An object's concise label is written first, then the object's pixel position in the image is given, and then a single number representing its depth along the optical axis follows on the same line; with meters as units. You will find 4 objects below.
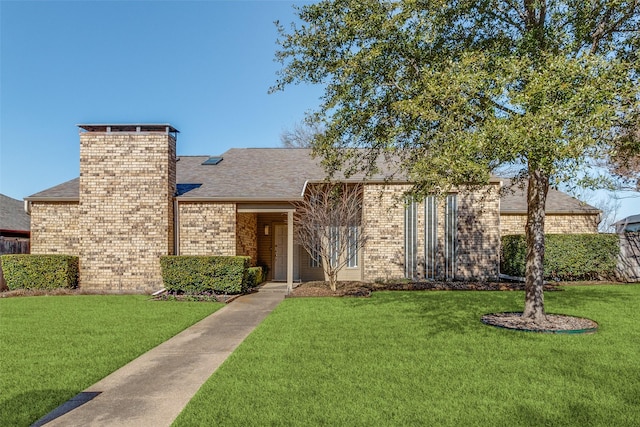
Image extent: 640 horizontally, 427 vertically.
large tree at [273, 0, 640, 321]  5.67
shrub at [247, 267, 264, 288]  13.35
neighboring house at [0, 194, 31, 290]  21.09
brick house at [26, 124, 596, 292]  13.26
